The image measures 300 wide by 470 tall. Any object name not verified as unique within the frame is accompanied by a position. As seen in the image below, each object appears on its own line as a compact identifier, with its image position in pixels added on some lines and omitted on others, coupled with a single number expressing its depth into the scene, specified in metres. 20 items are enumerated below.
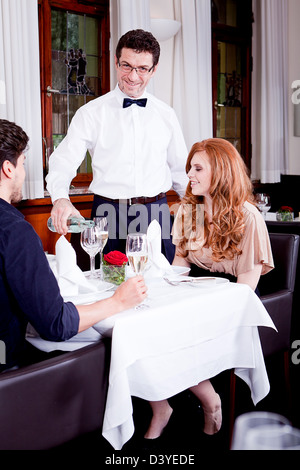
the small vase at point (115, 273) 1.93
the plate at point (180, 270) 2.11
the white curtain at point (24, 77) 3.54
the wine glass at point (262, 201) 3.78
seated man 1.42
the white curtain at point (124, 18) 4.30
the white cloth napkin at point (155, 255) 2.02
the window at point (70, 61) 4.09
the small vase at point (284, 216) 3.54
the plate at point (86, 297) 1.71
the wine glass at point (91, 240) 1.99
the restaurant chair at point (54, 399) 1.30
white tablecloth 1.57
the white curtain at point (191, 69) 4.98
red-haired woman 2.18
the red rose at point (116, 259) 1.89
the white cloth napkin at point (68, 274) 1.77
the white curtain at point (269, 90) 5.92
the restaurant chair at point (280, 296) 2.22
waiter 2.81
